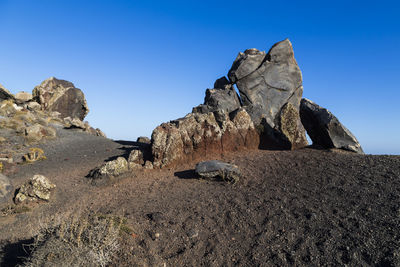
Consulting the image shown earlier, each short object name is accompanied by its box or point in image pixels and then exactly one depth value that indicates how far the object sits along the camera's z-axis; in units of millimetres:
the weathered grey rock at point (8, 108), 24716
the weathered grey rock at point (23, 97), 30806
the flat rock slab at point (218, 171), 9594
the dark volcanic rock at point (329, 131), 11352
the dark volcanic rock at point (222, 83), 17562
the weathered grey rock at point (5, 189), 10098
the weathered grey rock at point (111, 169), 11367
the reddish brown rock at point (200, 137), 12258
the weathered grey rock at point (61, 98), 33594
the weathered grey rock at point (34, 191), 9742
